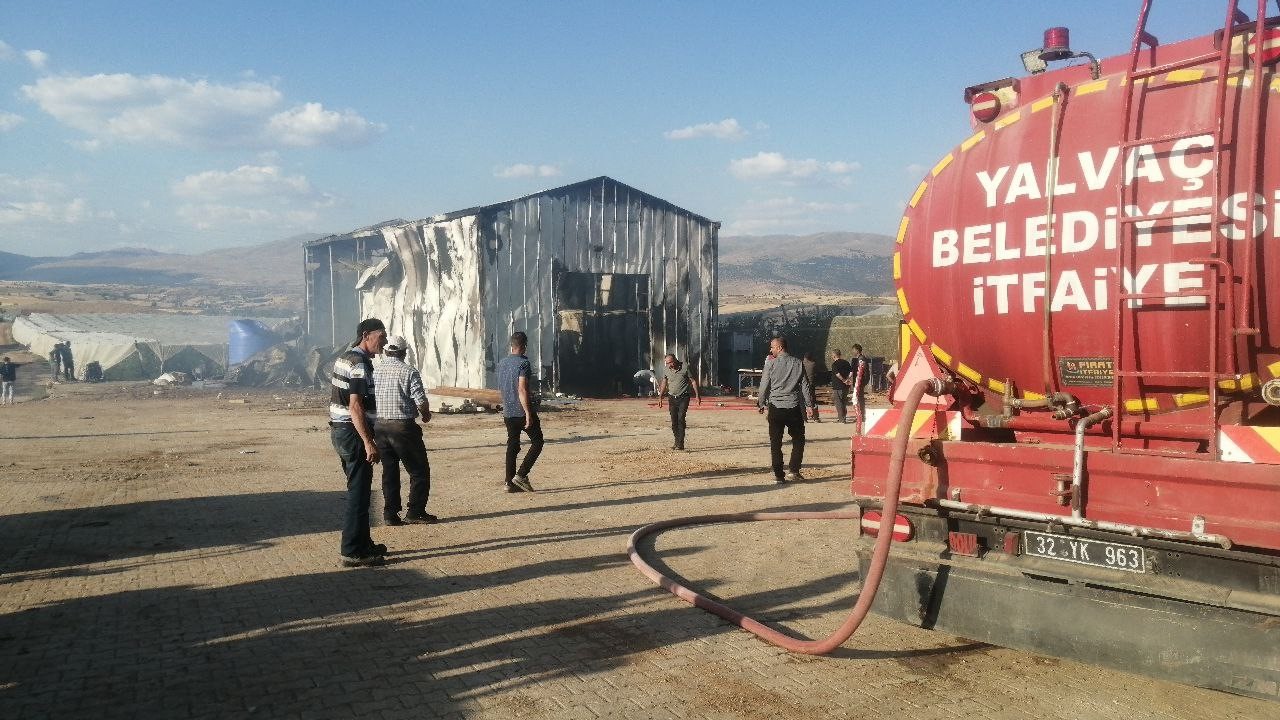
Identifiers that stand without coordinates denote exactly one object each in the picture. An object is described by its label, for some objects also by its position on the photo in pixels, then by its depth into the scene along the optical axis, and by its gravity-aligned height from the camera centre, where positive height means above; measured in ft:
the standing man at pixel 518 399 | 34.60 -2.02
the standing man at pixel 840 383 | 59.16 -2.78
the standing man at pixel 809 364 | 57.25 -1.50
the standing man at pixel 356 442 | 24.25 -2.48
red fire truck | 13.67 -0.59
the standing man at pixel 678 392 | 48.60 -2.55
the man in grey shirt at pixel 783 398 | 36.32 -2.20
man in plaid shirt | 28.94 -2.06
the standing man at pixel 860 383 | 52.95 -2.44
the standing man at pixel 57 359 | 126.11 -1.09
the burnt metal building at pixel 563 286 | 87.20 +5.83
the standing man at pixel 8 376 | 92.68 -2.41
